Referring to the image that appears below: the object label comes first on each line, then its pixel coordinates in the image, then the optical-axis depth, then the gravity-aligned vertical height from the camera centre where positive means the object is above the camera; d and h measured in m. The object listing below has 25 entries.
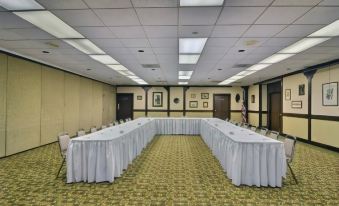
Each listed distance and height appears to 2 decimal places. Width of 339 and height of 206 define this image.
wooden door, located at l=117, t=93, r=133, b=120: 15.51 -0.17
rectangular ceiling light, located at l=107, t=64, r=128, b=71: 7.75 +1.37
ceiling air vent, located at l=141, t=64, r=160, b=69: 7.64 +1.36
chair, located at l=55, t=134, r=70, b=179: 4.31 -0.80
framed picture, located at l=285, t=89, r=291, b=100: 9.66 +0.45
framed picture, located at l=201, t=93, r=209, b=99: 15.21 +0.62
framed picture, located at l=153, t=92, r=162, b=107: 15.30 +0.47
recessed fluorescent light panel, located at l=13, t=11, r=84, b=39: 3.38 +1.40
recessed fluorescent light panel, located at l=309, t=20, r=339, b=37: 3.78 +1.38
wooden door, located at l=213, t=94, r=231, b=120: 15.21 -0.15
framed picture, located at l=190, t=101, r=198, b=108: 15.24 -0.02
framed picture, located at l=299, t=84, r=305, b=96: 8.56 +0.59
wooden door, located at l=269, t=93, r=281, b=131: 11.33 -0.41
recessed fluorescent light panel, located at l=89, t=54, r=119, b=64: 6.30 +1.38
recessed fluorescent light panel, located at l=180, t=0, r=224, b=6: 2.93 +1.39
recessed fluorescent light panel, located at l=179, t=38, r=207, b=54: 4.70 +1.38
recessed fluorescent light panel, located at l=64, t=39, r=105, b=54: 4.82 +1.39
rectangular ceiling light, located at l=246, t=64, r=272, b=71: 7.54 +1.35
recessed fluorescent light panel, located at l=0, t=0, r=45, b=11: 2.96 +1.40
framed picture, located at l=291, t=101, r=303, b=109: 8.77 +0.00
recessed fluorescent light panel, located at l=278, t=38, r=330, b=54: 4.64 +1.37
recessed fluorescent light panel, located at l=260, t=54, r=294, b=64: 6.07 +1.37
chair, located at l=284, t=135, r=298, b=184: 4.05 -0.84
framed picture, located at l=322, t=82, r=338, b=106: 6.77 +0.33
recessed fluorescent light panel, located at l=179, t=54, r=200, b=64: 6.25 +1.37
